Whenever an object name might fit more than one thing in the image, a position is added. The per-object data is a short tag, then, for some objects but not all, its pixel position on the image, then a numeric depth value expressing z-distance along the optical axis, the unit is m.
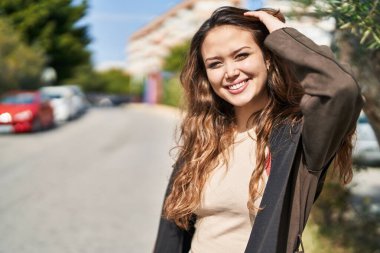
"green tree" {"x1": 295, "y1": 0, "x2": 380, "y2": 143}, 2.42
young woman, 1.49
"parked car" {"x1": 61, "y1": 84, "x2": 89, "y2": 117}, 27.44
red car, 18.25
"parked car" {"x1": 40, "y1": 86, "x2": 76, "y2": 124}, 24.70
